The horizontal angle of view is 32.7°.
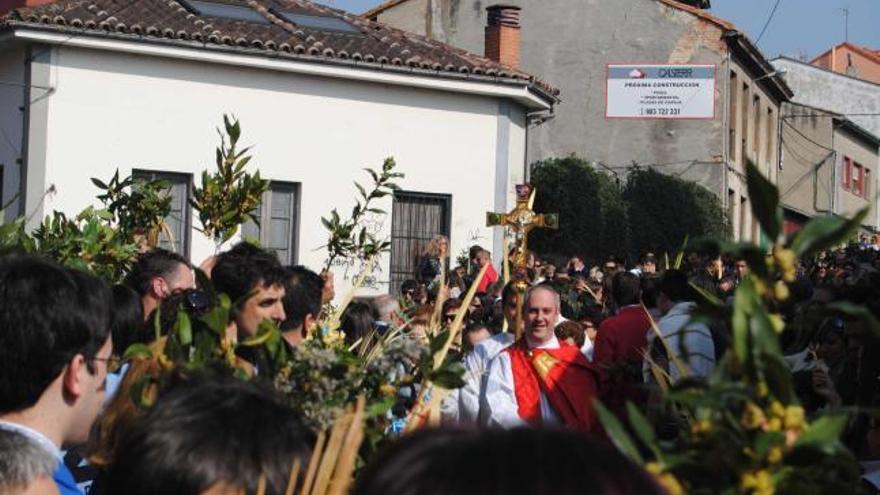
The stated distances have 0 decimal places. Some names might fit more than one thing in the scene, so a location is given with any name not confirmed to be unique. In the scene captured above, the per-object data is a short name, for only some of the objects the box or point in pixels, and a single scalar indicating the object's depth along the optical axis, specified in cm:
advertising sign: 3158
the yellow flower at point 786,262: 188
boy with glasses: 317
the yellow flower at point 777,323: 190
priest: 752
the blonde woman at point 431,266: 1612
